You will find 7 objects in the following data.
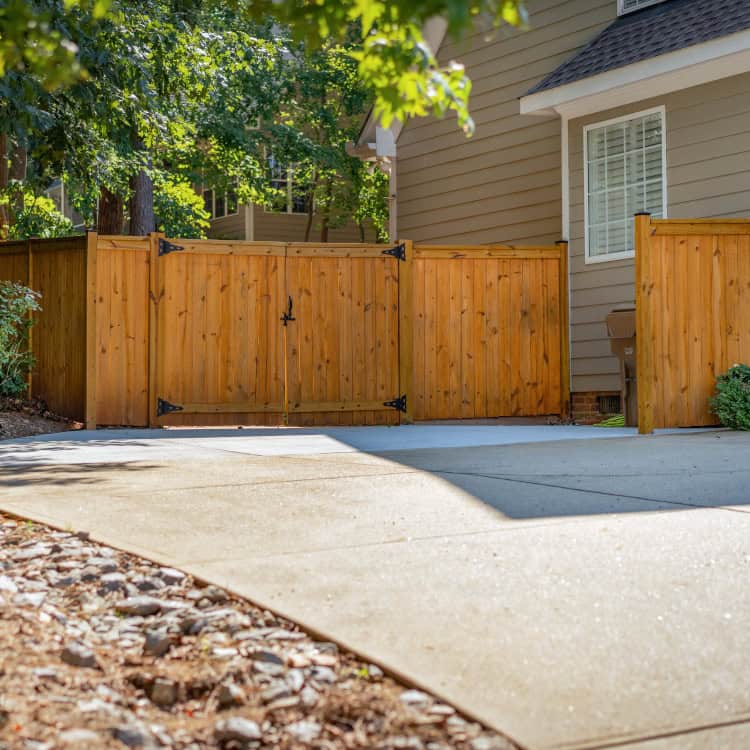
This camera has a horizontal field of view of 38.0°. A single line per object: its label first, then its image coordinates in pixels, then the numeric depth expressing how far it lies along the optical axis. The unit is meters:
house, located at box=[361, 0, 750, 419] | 11.05
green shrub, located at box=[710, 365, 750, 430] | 9.69
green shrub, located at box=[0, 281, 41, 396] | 11.09
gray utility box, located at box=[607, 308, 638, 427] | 10.97
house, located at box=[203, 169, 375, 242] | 27.23
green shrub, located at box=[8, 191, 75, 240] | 17.98
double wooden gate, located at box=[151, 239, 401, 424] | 11.42
